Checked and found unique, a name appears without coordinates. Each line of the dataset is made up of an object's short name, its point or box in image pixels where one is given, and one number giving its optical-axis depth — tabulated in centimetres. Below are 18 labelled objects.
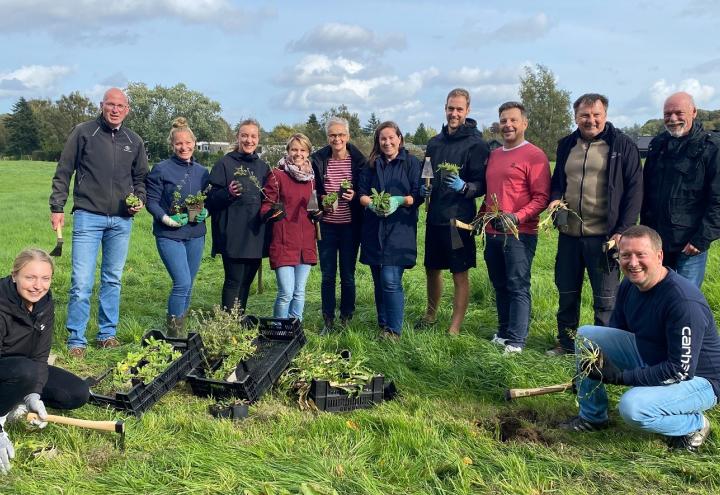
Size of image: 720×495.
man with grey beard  502
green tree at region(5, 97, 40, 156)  6681
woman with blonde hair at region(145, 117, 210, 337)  604
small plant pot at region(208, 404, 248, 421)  435
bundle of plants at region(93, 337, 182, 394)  453
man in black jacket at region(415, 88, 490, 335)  601
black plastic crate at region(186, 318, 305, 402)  456
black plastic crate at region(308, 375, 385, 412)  458
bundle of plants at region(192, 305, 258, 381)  496
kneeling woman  402
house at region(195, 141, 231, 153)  5628
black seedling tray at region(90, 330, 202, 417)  426
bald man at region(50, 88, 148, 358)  593
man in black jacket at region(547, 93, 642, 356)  529
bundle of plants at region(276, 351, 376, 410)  468
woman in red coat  600
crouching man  384
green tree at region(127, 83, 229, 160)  5934
